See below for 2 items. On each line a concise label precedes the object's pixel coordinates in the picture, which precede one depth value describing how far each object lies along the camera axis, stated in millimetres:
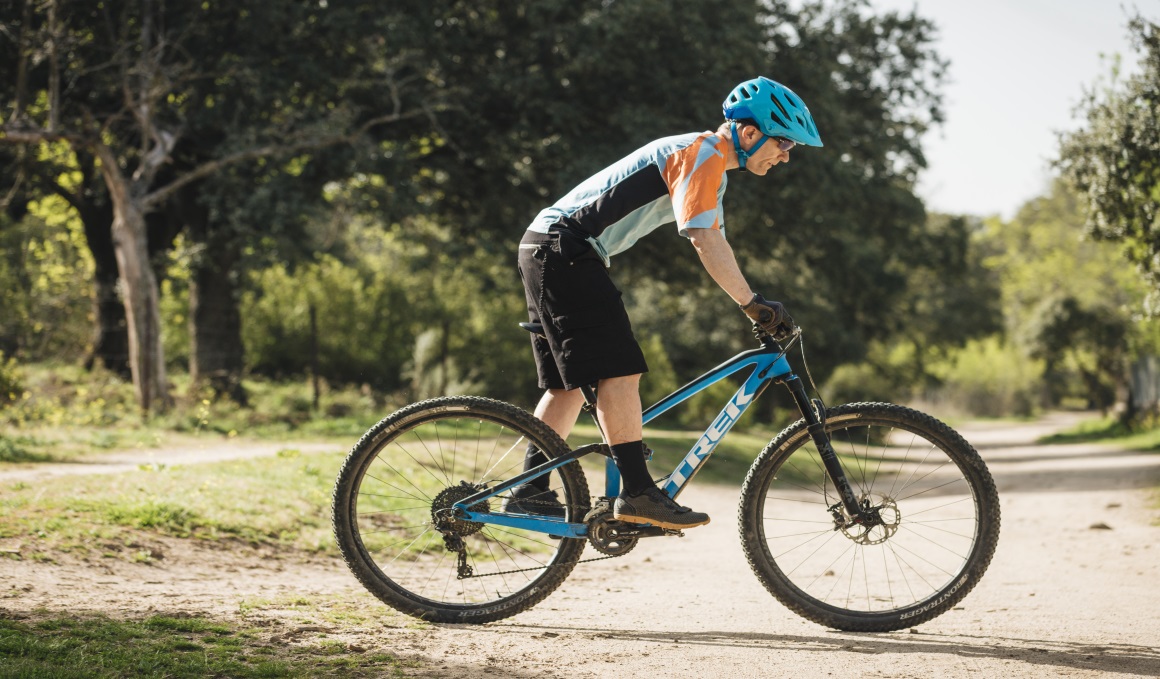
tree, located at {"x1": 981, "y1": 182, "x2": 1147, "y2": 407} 34188
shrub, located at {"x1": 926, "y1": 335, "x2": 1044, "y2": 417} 51344
